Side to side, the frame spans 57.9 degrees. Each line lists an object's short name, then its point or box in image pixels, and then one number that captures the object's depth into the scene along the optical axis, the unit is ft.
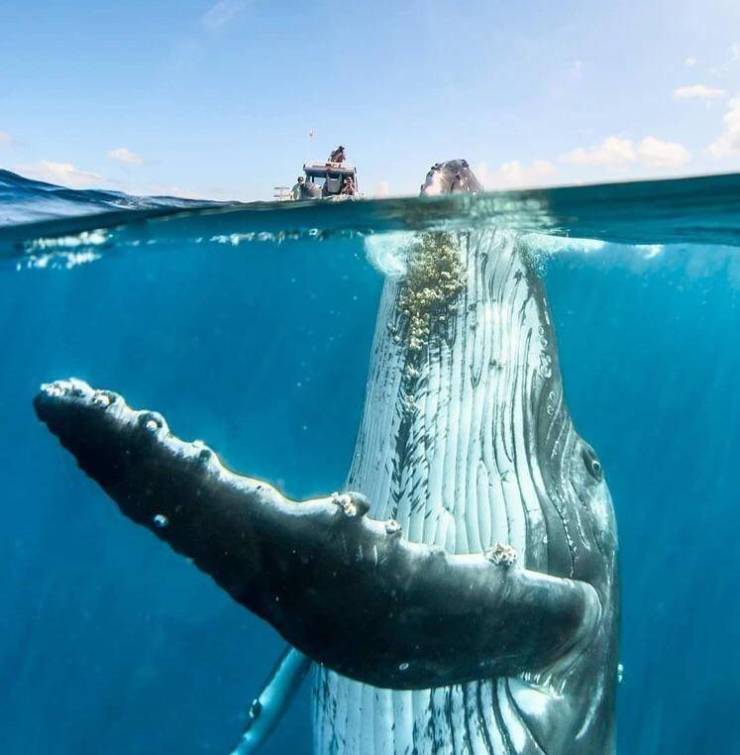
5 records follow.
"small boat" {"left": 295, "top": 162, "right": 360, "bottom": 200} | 30.86
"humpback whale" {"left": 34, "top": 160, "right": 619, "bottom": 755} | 7.36
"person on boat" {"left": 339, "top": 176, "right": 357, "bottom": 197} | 31.43
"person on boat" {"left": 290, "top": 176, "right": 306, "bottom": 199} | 32.30
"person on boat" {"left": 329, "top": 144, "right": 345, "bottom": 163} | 44.74
